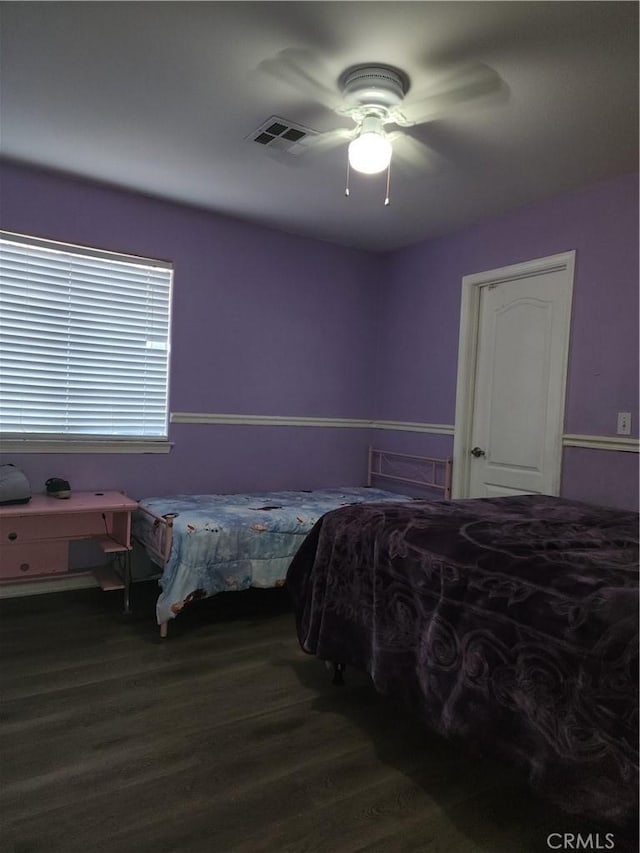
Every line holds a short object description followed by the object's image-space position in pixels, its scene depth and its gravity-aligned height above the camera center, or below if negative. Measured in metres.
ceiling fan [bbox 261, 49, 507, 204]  2.09 +1.27
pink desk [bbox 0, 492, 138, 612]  2.90 -0.73
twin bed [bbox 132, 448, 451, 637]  2.82 -0.72
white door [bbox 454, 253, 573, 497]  3.26 +0.25
